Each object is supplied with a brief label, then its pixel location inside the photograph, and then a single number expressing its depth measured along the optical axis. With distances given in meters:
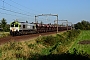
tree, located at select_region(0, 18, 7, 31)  52.43
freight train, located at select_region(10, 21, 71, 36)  26.83
